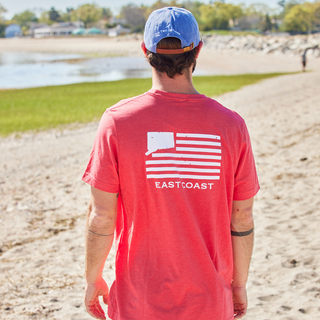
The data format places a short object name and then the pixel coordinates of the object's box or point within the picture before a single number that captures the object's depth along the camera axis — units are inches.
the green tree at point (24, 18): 6609.3
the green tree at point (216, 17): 3919.8
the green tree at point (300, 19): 3472.0
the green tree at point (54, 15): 6446.9
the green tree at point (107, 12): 7162.4
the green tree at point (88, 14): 5546.3
